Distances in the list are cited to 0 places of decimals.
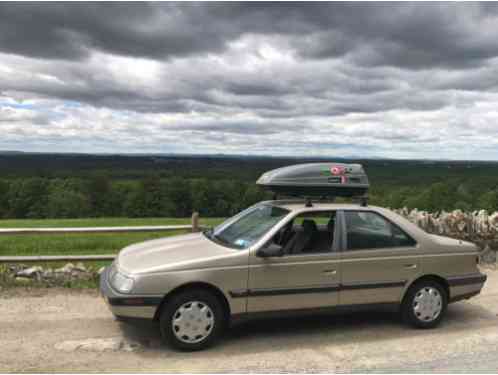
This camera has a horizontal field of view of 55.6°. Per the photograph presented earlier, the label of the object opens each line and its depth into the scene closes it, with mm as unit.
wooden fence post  8891
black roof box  5859
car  4922
